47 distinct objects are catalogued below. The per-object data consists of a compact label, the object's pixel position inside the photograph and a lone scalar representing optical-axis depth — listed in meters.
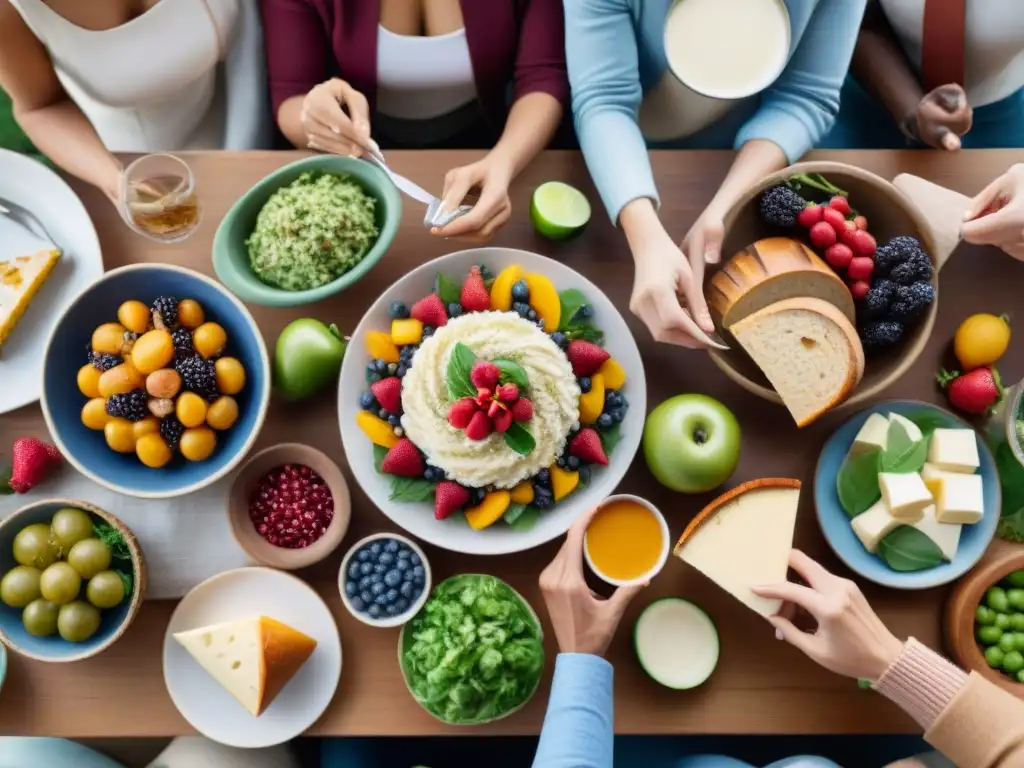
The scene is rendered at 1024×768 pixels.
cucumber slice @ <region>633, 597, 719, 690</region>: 1.20
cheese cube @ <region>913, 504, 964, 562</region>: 1.18
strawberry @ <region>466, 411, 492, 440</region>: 1.11
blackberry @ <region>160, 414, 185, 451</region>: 1.18
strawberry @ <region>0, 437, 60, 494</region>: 1.23
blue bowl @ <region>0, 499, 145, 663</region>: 1.16
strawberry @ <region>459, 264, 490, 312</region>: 1.24
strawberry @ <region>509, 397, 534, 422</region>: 1.14
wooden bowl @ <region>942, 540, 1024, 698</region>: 1.17
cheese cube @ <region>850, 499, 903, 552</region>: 1.19
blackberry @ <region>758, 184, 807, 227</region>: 1.18
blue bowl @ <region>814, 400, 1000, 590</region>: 1.18
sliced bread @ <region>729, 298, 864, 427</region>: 1.14
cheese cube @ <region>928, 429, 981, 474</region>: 1.19
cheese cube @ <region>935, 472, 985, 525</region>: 1.16
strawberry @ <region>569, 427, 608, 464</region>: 1.19
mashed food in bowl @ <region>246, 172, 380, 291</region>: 1.22
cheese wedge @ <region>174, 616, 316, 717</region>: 1.16
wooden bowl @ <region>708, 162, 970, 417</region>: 1.18
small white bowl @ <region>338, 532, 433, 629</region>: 1.17
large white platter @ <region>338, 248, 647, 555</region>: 1.20
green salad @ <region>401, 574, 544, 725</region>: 1.13
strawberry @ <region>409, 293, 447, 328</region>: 1.22
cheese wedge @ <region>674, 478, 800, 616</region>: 1.18
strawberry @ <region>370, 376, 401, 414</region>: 1.20
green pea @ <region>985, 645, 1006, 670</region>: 1.18
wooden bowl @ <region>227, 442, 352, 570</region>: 1.21
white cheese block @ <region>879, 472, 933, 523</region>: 1.16
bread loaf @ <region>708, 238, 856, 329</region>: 1.16
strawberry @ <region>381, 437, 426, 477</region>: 1.18
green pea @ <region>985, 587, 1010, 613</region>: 1.19
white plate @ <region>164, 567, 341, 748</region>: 1.22
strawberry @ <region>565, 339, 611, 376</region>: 1.20
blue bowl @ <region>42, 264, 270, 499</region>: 1.16
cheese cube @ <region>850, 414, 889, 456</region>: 1.21
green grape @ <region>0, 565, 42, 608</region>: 1.16
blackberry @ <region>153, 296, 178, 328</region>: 1.21
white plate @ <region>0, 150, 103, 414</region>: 1.31
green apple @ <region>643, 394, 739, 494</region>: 1.18
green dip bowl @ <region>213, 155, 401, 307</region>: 1.20
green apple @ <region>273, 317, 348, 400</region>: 1.23
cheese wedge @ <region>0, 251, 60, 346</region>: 1.28
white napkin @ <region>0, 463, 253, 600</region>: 1.27
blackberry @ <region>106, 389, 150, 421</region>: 1.15
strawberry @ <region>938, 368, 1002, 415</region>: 1.26
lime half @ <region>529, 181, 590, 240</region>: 1.30
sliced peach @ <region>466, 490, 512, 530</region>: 1.19
